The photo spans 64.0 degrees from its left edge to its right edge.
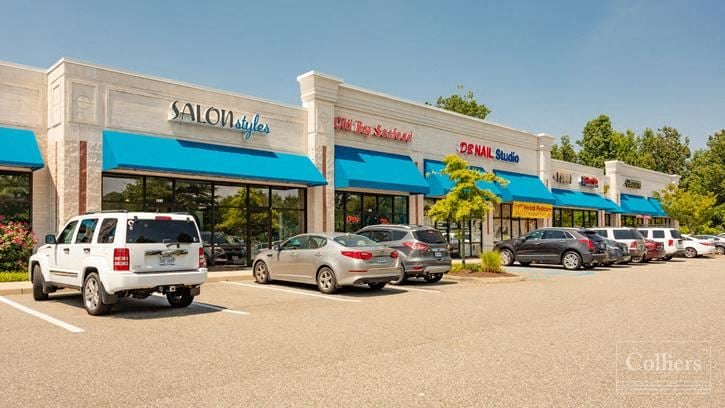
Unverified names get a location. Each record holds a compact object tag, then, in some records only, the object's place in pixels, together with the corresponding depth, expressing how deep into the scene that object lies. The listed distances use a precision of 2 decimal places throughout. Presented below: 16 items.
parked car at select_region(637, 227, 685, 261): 29.88
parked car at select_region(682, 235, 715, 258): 33.72
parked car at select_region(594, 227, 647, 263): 26.66
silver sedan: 13.58
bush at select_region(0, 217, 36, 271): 16.05
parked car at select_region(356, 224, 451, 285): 16.11
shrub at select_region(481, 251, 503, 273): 19.14
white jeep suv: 10.21
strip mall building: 17.22
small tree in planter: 20.50
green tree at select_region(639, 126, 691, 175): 83.45
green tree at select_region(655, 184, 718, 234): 45.50
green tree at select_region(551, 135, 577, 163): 70.50
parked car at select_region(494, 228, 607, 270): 23.11
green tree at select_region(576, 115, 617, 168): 68.12
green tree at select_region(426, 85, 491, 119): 63.19
